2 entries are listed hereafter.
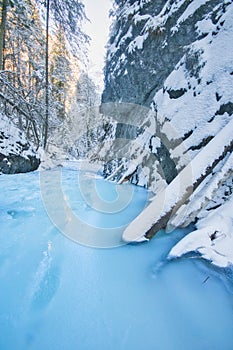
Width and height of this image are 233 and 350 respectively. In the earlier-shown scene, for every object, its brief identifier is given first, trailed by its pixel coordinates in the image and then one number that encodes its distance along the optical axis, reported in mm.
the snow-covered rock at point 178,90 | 2943
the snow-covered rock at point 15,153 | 7397
